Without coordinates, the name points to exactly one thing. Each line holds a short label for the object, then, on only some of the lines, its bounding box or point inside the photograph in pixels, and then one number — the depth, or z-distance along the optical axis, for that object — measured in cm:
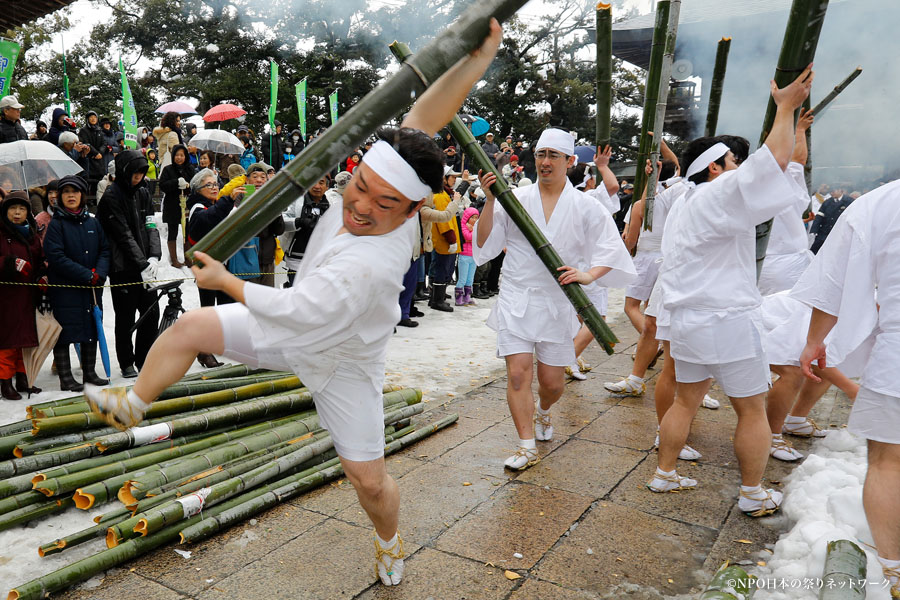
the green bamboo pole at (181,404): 379
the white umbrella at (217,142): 1091
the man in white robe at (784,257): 514
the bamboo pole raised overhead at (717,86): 476
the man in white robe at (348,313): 234
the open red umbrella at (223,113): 1398
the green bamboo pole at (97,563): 267
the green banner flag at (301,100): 1434
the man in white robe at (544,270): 431
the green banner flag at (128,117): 1027
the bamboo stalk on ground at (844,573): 237
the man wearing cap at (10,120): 811
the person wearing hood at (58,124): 1059
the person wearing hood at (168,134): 1147
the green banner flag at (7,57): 707
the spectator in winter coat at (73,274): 563
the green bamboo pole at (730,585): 246
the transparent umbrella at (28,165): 593
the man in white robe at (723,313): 347
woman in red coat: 538
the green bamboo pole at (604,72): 398
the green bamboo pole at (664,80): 405
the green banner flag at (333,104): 1452
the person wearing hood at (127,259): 612
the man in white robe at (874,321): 273
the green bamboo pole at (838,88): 563
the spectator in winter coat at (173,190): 892
